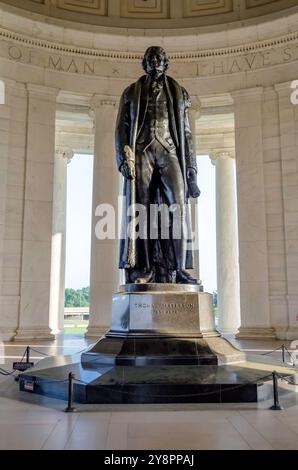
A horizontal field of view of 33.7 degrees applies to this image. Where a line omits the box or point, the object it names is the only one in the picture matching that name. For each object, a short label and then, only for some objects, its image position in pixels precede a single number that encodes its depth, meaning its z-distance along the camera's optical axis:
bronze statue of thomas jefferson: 12.89
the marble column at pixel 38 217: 27.16
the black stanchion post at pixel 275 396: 9.24
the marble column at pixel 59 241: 36.50
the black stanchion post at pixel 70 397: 9.07
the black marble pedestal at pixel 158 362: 9.67
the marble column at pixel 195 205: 27.58
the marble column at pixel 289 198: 26.83
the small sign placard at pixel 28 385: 11.05
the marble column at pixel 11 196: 27.03
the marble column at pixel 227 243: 36.34
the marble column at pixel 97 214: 28.25
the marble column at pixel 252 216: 27.53
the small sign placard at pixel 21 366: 13.99
